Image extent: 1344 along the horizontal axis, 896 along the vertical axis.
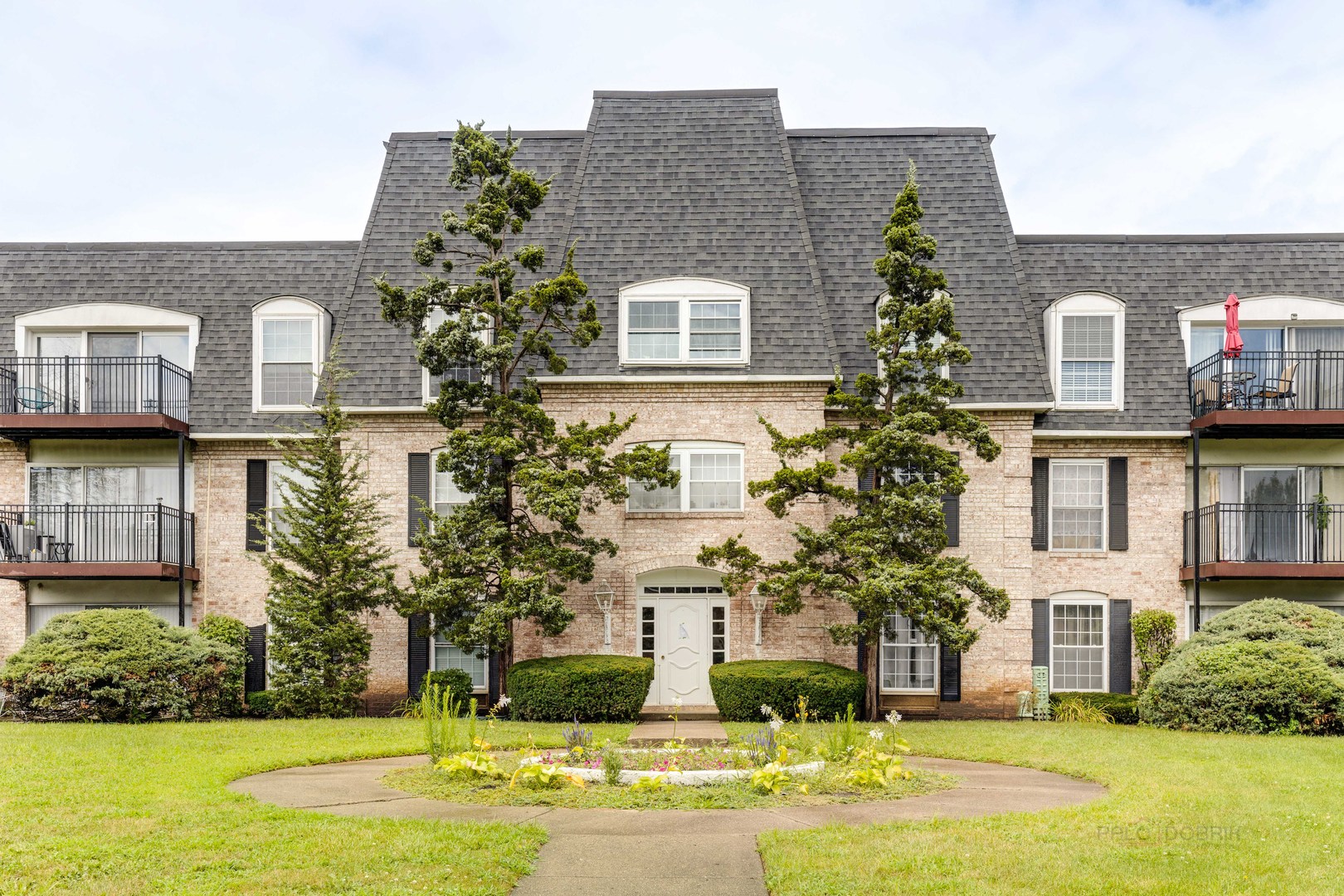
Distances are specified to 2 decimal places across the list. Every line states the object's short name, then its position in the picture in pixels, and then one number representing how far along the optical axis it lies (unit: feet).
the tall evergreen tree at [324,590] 64.28
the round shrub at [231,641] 66.28
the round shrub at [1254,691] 57.36
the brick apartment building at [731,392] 69.05
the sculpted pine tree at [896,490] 61.00
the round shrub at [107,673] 59.16
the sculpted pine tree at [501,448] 61.87
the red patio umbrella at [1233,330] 70.54
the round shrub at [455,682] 66.23
